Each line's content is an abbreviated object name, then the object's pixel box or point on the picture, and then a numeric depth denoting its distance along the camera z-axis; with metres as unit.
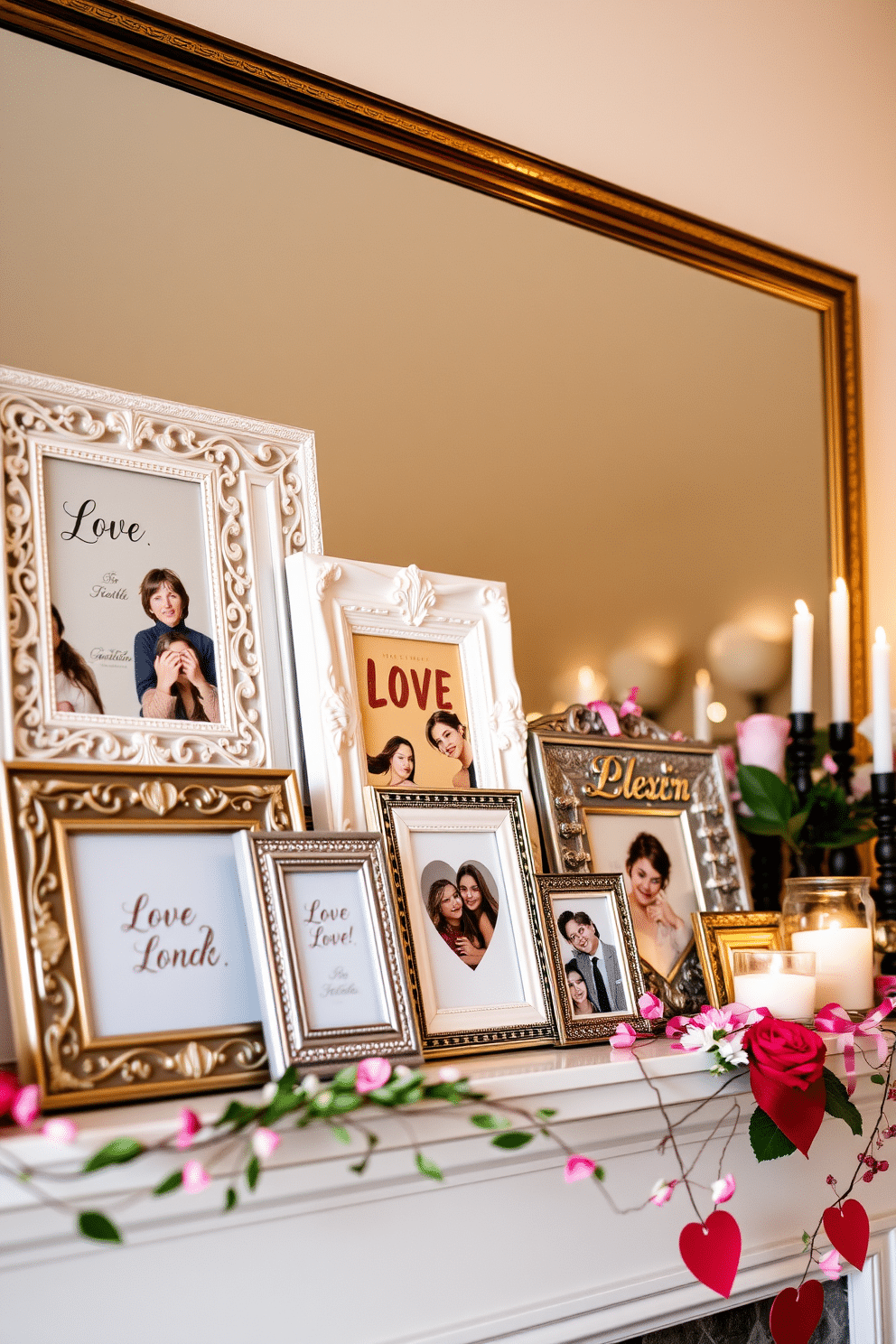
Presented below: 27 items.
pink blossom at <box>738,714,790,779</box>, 1.56
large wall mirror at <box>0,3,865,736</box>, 1.14
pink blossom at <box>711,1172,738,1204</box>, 0.90
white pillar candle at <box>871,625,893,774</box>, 1.47
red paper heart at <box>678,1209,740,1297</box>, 0.94
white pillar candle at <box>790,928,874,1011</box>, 1.20
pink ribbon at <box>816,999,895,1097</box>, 1.06
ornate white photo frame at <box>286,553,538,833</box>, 1.00
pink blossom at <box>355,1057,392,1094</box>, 0.75
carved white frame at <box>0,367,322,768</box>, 0.89
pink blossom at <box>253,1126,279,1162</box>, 0.68
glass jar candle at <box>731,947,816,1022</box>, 1.06
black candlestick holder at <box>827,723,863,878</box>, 1.55
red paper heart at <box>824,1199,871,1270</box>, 1.08
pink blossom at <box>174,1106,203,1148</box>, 0.68
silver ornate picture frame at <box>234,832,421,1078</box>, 0.81
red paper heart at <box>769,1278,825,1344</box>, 1.08
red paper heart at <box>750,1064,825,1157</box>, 0.95
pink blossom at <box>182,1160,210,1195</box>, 0.67
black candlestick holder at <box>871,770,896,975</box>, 1.44
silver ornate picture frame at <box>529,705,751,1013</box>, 1.17
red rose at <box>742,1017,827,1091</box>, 0.94
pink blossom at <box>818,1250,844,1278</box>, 1.10
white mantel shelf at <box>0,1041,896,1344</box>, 0.71
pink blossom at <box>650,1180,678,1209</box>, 0.86
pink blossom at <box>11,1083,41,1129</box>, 0.66
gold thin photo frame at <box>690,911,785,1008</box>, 1.15
